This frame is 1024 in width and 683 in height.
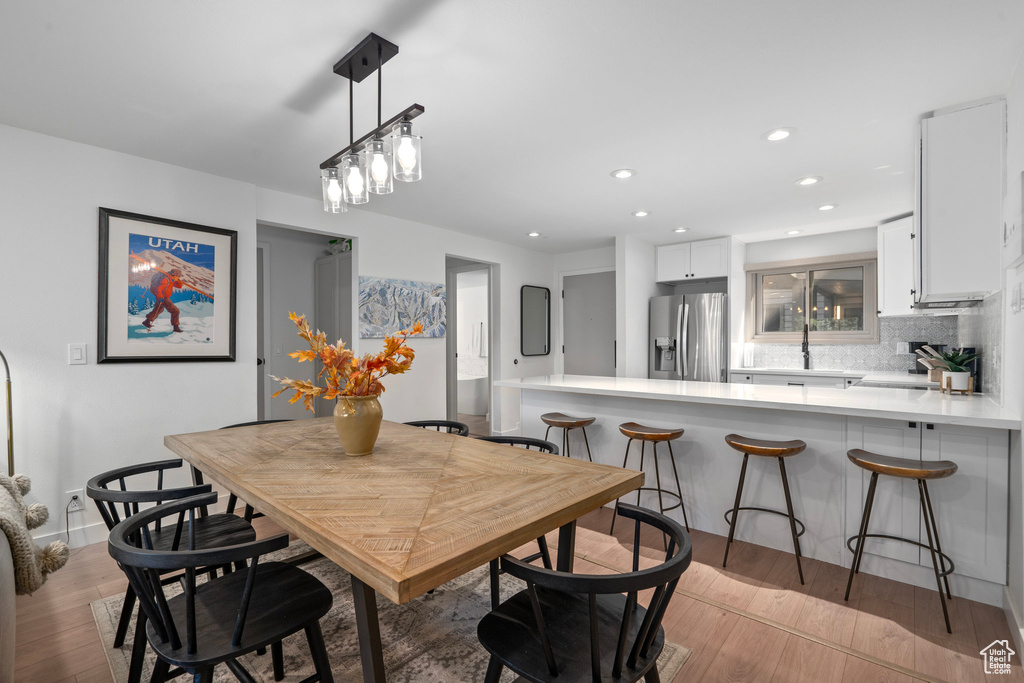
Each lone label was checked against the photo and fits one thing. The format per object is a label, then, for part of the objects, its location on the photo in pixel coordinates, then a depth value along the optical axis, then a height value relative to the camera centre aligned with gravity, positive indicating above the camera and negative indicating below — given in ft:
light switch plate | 8.98 -0.27
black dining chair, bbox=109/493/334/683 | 3.58 -2.37
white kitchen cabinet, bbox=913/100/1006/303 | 7.42 +2.23
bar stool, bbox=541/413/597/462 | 10.68 -1.80
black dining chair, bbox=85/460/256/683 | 4.83 -2.34
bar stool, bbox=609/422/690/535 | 9.29 -1.82
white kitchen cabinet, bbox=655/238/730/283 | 16.99 +2.97
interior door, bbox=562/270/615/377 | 19.22 +0.74
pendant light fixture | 5.81 +2.40
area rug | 5.65 -3.85
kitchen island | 7.05 -2.06
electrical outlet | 9.00 -2.99
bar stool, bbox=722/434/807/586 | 7.92 -1.80
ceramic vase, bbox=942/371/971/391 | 9.32 -0.73
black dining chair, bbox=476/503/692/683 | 3.21 -2.39
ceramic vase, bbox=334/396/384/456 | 5.99 -1.01
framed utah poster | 9.41 +1.05
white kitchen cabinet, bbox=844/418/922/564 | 7.62 -2.45
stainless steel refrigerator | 16.79 +0.15
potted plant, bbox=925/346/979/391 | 9.34 -0.52
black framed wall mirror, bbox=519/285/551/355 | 19.29 +0.87
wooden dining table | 3.33 -1.44
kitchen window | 15.80 +1.44
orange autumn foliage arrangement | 5.83 -0.32
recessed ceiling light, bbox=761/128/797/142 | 8.52 +3.71
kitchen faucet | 16.80 -0.47
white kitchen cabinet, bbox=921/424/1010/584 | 6.95 -2.29
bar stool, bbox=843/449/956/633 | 6.60 -1.83
